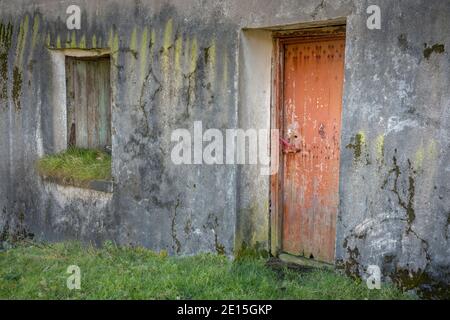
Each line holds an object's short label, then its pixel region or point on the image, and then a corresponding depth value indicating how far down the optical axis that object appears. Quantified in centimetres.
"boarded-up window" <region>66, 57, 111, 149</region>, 702
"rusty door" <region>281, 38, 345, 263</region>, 511
